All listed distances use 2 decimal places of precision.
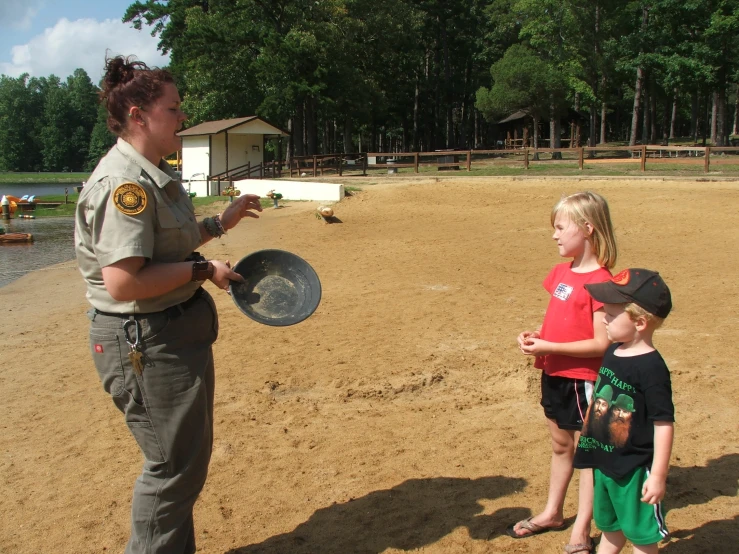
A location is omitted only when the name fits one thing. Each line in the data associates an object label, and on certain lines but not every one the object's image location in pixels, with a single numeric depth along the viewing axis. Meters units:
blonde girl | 2.86
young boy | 2.36
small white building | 34.09
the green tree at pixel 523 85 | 38.44
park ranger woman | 2.30
